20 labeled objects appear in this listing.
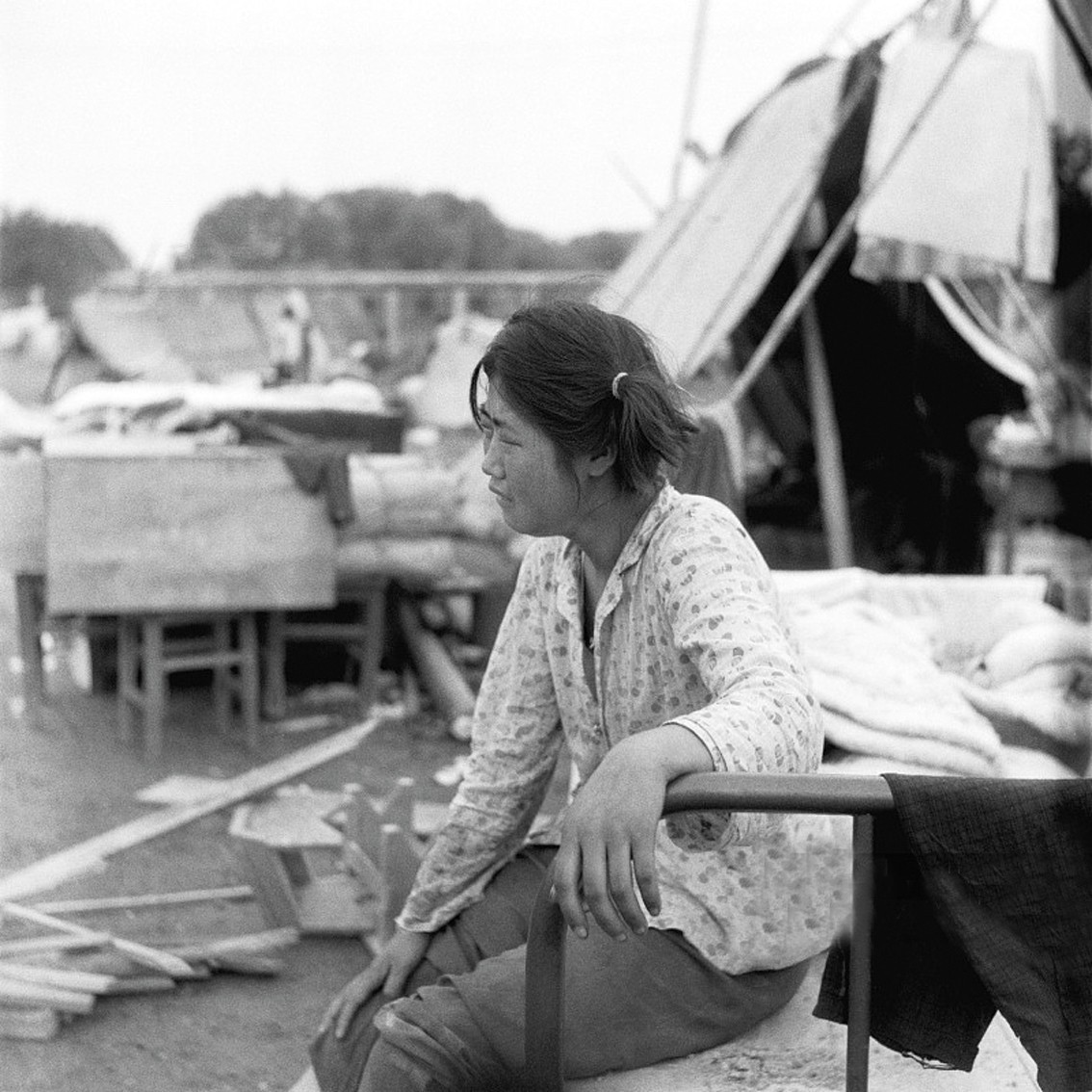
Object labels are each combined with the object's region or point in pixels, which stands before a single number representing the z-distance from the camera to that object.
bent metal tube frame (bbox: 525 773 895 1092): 1.35
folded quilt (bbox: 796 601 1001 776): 2.73
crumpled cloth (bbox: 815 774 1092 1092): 1.43
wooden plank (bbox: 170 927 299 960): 3.76
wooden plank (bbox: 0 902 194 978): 3.65
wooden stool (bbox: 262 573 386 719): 6.35
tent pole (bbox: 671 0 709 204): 8.36
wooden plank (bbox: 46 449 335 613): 5.68
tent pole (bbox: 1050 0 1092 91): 3.71
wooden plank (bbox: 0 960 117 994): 3.51
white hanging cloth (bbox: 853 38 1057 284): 6.81
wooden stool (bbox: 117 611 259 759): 5.88
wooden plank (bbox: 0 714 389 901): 4.48
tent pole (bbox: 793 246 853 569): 8.36
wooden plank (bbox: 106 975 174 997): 3.60
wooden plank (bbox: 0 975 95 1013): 3.42
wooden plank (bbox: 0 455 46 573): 5.66
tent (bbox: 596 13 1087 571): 6.87
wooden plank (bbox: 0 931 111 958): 3.70
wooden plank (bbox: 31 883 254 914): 4.22
